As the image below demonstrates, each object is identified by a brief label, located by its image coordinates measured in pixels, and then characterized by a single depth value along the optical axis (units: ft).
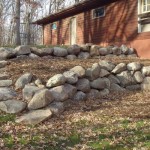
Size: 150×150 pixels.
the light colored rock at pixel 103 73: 33.14
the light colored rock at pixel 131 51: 51.23
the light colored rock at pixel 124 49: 49.96
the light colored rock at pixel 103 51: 46.68
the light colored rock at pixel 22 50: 37.35
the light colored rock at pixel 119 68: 34.68
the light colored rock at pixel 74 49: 42.72
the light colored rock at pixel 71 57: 41.80
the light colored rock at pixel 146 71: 35.96
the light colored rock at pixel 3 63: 32.77
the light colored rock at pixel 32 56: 38.00
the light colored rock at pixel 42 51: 39.06
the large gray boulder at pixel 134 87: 34.78
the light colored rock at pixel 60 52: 41.03
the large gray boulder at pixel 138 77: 35.33
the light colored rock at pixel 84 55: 43.54
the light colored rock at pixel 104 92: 31.49
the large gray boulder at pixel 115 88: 33.35
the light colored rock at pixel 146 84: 35.05
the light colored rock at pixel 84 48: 44.24
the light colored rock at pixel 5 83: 27.98
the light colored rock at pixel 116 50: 48.74
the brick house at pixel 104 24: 51.85
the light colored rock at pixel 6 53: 35.83
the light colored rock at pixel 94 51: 45.39
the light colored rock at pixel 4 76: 29.37
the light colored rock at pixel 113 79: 33.91
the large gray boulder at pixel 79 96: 29.14
